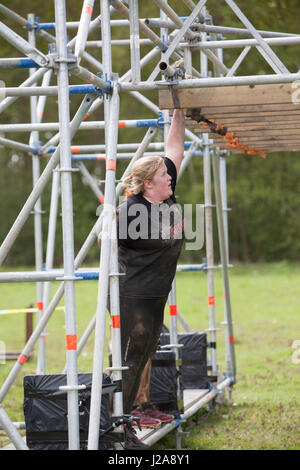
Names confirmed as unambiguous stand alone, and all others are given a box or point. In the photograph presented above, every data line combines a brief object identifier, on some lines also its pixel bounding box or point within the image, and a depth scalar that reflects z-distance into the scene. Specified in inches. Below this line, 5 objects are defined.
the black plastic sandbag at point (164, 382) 515.5
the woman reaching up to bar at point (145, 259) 410.6
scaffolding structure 323.3
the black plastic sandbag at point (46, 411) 393.7
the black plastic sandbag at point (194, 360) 633.0
